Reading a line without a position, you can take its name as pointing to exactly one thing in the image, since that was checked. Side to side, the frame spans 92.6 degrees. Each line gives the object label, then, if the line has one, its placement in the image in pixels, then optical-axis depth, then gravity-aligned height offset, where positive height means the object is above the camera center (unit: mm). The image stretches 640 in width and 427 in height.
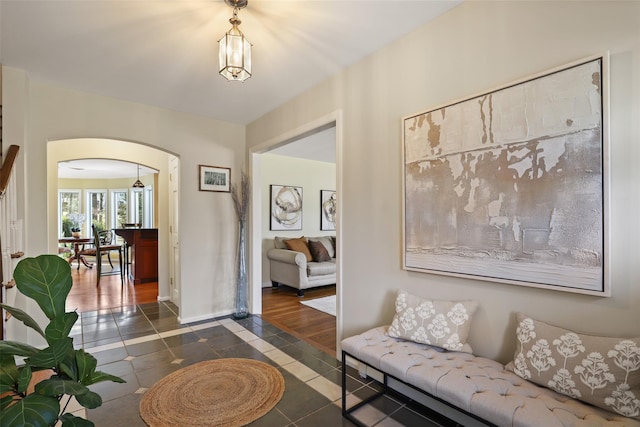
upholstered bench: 1237 -832
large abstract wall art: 1427 +158
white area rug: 4297 -1363
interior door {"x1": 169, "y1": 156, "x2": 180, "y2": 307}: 4477 -240
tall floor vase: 4020 -884
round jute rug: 1988 -1326
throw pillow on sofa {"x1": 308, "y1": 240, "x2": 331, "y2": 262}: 5621 -714
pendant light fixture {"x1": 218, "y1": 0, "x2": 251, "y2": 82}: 1867 +998
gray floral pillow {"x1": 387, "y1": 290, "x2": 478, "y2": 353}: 1819 -683
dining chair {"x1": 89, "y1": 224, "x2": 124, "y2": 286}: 5957 -736
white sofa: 5090 -972
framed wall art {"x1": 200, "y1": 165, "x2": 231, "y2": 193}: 3978 +471
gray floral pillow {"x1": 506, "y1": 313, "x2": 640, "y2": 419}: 1249 -680
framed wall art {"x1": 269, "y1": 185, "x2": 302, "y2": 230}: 6102 +131
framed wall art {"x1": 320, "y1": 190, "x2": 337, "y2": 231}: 6848 +75
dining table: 7262 -794
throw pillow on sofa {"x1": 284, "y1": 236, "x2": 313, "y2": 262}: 5605 -600
